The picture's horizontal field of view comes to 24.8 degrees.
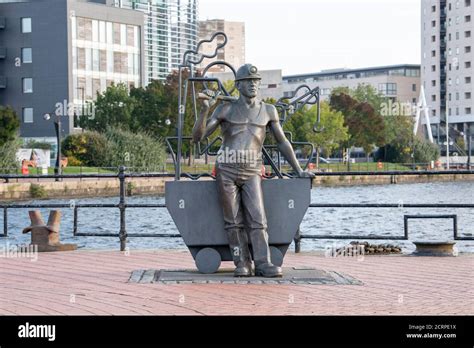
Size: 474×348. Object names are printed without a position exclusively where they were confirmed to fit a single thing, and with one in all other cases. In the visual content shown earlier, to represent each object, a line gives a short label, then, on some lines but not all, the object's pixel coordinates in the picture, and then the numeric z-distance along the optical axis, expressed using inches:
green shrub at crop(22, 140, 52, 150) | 2911.4
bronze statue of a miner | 441.7
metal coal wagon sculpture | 442.3
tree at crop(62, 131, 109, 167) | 2716.5
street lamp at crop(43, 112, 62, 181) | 2311.6
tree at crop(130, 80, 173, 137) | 3250.5
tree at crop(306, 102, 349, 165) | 3828.5
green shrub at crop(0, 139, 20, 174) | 2279.8
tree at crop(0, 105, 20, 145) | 2518.5
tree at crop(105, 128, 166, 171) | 2687.0
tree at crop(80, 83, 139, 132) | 3257.9
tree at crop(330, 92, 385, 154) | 4269.2
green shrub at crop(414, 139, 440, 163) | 4320.9
